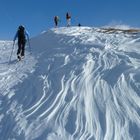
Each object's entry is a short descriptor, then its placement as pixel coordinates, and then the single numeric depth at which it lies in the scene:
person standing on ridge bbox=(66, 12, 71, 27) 13.84
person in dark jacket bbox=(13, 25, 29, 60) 7.61
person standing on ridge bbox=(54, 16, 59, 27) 13.94
